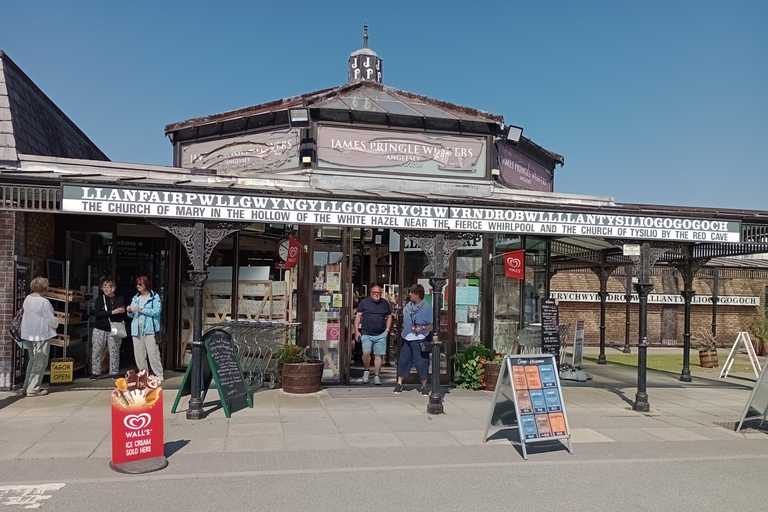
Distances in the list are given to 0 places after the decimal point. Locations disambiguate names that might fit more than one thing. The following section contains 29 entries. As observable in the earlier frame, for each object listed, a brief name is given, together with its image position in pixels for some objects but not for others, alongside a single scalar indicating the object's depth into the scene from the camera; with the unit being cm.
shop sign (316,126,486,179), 1183
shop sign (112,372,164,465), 591
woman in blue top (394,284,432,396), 999
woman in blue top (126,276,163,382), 959
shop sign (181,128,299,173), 1203
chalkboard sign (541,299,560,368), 1188
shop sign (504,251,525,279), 1161
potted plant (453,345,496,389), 1059
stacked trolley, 1016
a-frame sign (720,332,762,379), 1329
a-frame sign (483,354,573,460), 690
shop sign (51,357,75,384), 993
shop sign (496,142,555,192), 1314
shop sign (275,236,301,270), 1078
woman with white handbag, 1016
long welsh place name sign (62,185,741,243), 794
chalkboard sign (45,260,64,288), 1041
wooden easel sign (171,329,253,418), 812
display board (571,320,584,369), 1362
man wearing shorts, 1041
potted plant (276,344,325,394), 975
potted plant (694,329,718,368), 1603
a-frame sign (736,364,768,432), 819
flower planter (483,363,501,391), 1053
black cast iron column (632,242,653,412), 948
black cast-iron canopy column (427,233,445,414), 871
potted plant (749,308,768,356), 2081
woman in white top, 887
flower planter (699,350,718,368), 1603
